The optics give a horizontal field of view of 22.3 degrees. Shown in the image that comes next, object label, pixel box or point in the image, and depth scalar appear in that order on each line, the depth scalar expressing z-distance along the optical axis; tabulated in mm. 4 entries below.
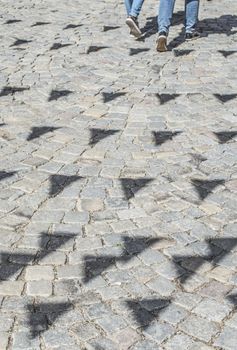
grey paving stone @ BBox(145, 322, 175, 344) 3783
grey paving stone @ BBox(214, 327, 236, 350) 3723
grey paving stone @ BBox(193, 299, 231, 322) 3967
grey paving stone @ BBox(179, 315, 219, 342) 3811
